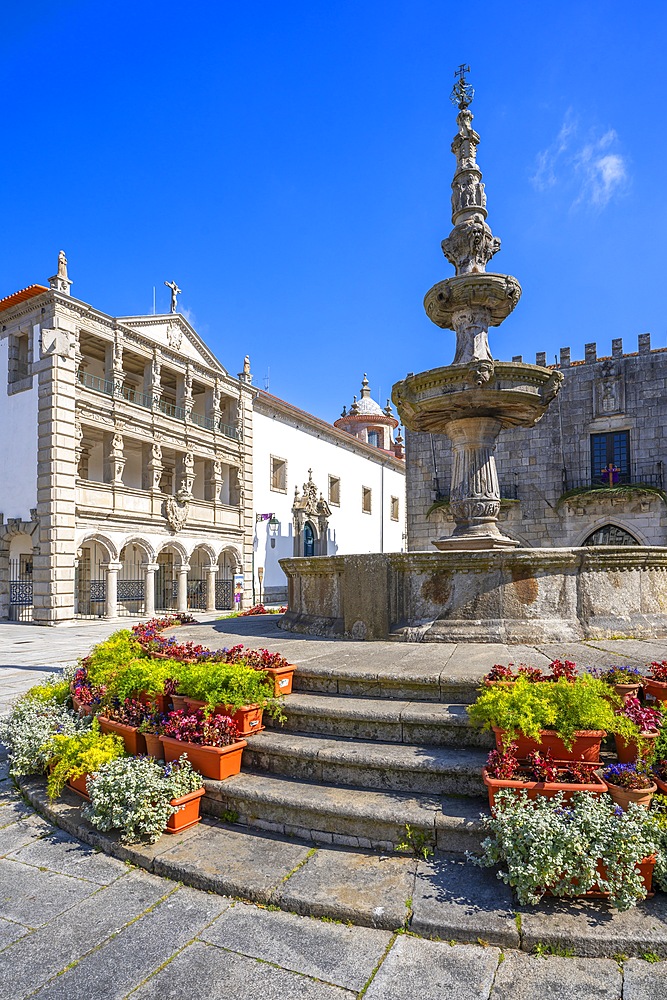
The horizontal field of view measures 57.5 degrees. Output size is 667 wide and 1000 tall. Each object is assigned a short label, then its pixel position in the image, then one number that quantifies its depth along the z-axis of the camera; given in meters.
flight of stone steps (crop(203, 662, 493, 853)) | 3.79
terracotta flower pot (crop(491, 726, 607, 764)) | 3.71
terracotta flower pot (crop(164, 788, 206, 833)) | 4.13
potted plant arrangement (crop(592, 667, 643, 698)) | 4.27
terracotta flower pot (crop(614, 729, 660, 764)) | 3.71
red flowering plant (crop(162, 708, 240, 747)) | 4.60
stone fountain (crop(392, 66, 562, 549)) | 8.45
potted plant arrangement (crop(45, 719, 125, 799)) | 4.69
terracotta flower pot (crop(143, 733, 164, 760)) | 4.83
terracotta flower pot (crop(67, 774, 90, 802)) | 4.84
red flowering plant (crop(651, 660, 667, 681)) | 4.45
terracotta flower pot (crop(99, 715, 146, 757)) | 5.00
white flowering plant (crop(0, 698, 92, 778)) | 5.37
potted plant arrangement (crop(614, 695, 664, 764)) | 3.69
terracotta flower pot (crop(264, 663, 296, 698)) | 5.21
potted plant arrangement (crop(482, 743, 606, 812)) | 3.48
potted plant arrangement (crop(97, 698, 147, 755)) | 5.02
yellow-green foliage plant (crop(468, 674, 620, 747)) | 3.72
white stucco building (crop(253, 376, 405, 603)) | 31.44
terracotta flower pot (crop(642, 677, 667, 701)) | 4.27
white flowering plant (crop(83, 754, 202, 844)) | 4.05
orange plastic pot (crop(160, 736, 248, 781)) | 4.48
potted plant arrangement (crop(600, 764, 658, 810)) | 3.38
